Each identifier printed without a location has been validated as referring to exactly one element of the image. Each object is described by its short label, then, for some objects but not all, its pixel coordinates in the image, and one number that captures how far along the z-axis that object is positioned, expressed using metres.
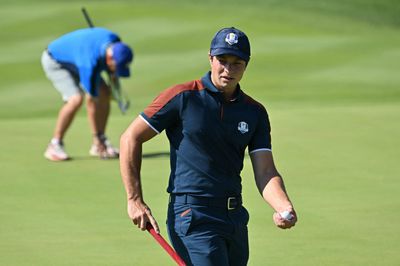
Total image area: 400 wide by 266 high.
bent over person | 25.91
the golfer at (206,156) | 12.55
